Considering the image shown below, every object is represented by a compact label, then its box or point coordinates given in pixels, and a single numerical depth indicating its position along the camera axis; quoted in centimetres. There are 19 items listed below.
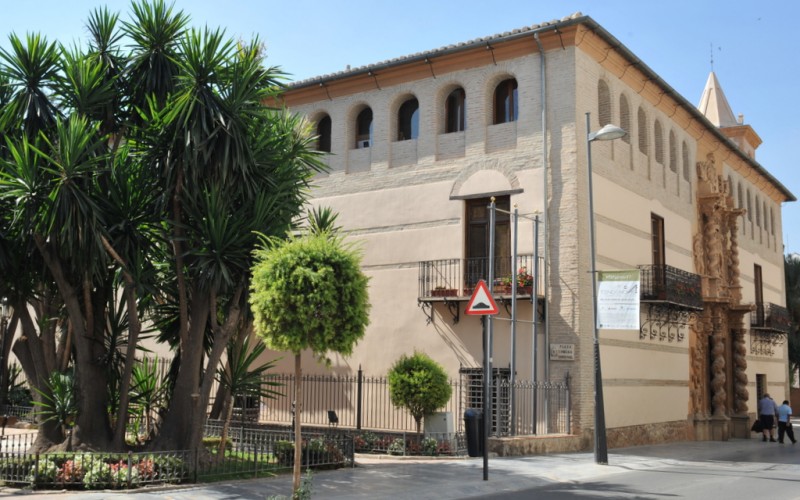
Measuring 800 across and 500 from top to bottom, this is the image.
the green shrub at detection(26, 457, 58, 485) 1162
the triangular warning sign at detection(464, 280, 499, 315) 1355
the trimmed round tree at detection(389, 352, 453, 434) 1766
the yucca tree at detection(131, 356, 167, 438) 1508
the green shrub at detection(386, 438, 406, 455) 1769
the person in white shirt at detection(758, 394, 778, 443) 2673
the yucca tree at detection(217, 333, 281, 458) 1455
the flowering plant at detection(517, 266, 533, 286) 1959
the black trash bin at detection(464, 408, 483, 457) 1620
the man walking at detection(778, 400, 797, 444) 2636
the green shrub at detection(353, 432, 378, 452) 1814
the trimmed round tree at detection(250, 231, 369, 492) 979
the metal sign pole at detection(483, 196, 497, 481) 1312
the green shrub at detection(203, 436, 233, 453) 1510
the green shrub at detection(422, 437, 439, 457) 1742
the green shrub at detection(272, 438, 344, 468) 1412
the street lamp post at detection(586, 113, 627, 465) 1634
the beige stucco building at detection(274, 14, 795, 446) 1997
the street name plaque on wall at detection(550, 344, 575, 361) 1928
